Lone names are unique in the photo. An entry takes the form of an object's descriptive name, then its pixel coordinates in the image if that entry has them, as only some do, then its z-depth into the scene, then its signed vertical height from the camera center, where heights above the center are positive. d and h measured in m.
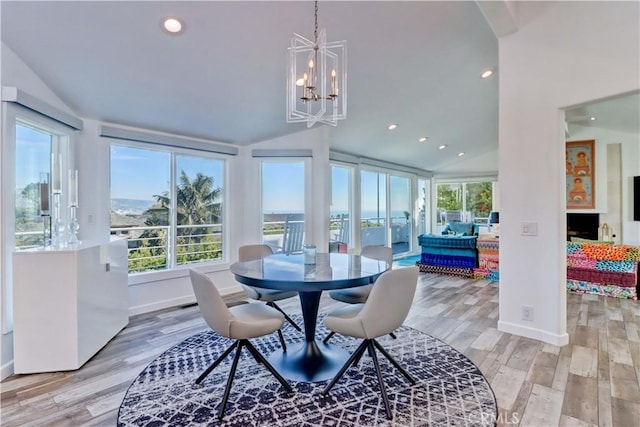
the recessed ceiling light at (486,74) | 4.32 +1.85
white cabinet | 2.44 -0.72
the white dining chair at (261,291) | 2.88 -0.68
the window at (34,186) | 2.78 +0.24
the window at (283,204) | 4.97 +0.15
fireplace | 6.92 -0.24
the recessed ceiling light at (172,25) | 2.52 +1.46
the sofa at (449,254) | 5.65 -0.72
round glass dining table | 2.07 -0.43
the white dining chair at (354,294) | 2.80 -0.69
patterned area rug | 1.88 -1.16
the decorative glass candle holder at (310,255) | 2.64 -0.33
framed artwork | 6.87 +0.84
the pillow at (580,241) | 4.80 -0.41
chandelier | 2.44 +1.03
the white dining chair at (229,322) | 2.03 -0.70
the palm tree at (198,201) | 4.43 +0.18
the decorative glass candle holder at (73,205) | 2.94 +0.08
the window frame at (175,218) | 3.92 -0.06
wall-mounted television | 6.30 +0.30
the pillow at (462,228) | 7.30 -0.31
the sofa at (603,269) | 4.29 -0.74
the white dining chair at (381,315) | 2.02 -0.64
